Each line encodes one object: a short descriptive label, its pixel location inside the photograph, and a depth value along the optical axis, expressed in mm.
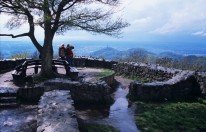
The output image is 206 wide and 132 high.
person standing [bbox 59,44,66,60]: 11145
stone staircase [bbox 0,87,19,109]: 6187
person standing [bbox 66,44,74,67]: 11155
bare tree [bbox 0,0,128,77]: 8415
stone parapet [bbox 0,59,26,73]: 11410
